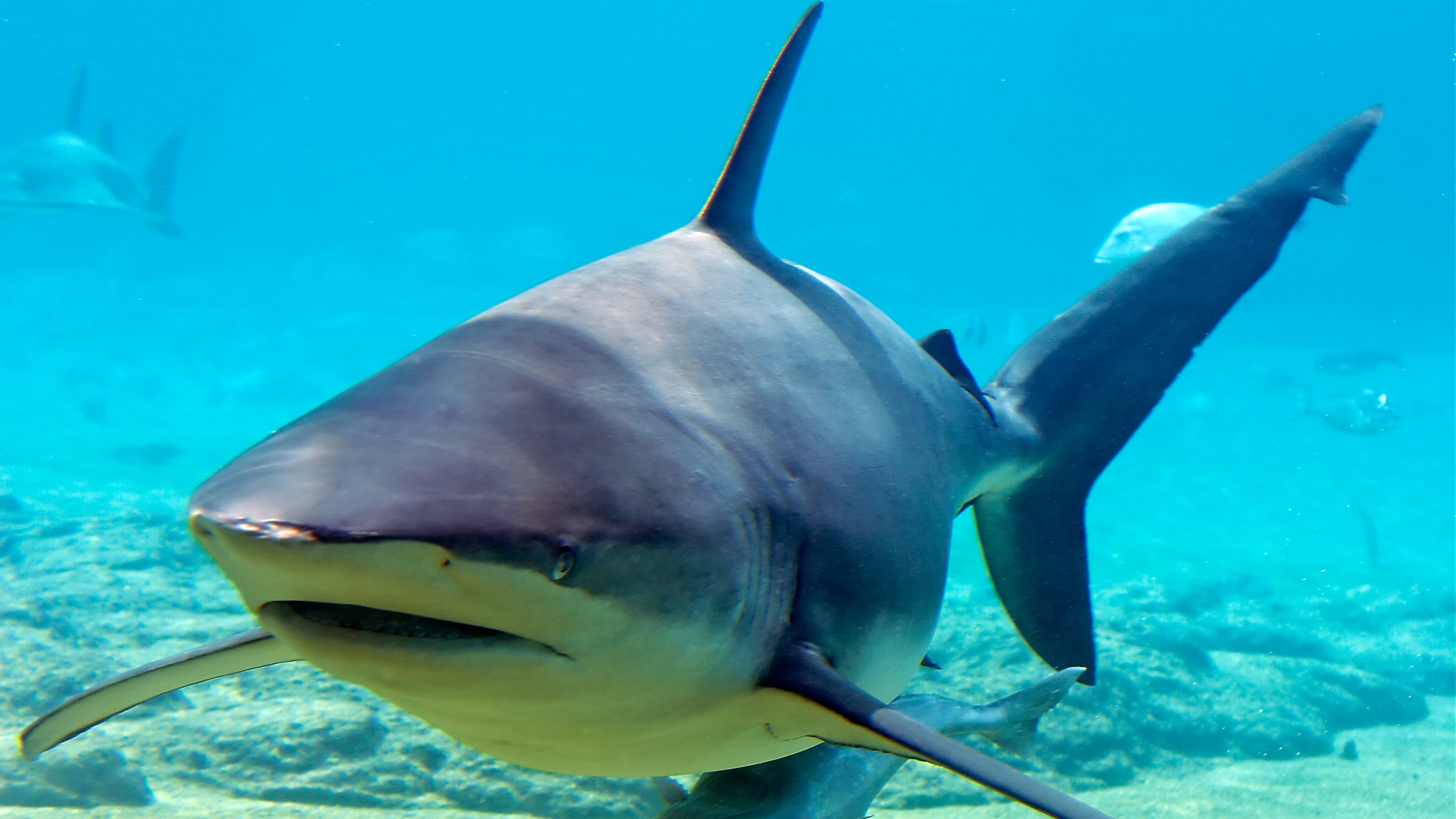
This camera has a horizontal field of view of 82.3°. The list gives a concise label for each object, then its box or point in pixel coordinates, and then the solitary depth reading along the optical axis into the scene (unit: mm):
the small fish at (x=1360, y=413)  16453
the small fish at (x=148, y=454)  22297
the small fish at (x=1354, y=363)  18906
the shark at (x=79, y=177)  21516
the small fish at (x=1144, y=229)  11344
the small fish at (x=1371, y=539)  20984
